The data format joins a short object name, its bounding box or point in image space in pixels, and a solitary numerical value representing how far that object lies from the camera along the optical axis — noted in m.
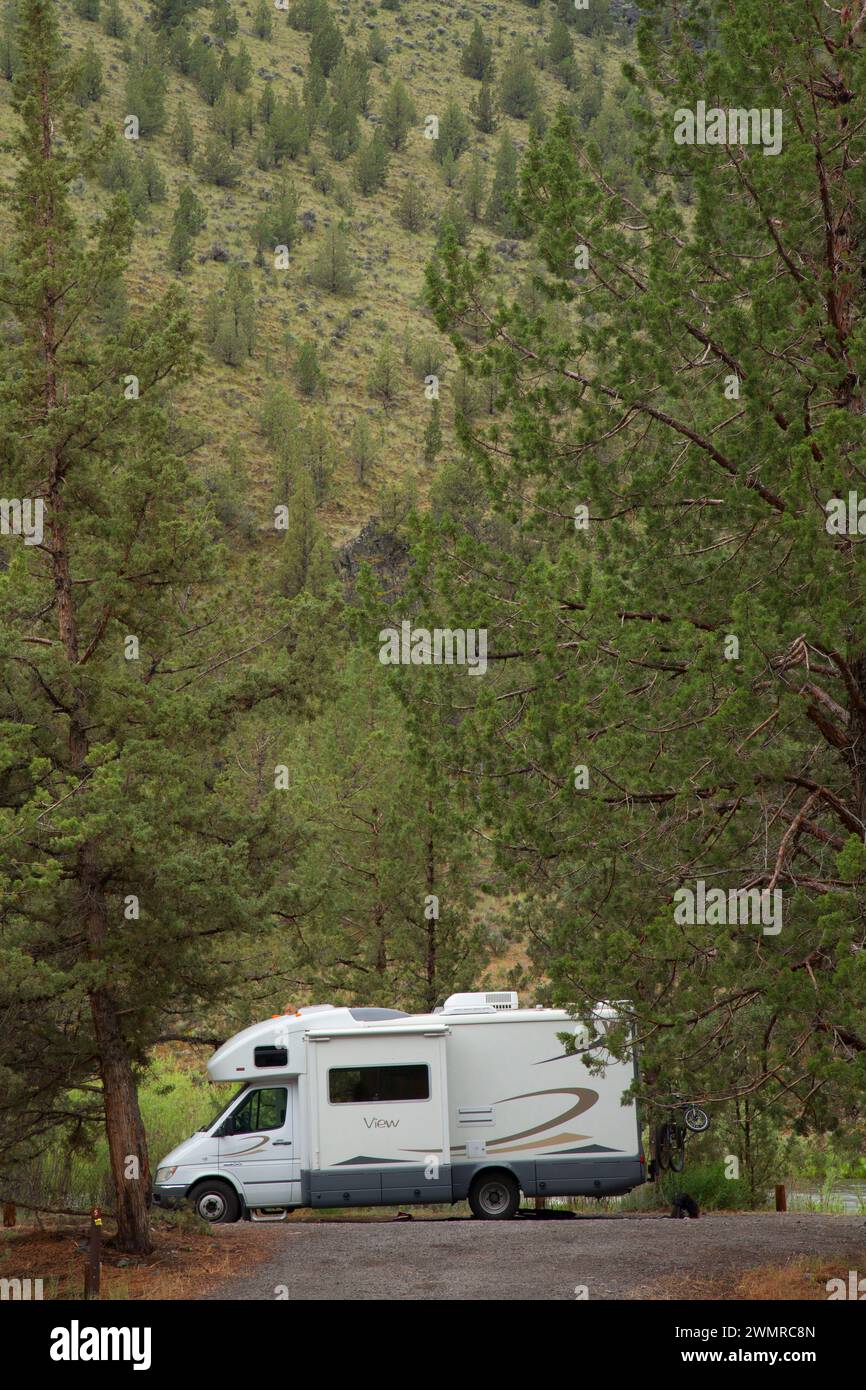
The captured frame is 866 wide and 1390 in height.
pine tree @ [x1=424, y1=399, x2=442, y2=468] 52.94
